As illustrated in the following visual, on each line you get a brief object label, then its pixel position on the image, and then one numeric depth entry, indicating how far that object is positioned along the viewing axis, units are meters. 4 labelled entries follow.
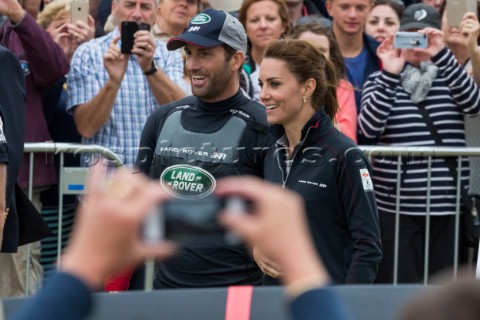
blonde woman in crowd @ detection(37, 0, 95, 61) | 14.95
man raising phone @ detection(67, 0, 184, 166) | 13.77
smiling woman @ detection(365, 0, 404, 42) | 16.52
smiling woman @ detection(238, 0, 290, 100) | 15.21
